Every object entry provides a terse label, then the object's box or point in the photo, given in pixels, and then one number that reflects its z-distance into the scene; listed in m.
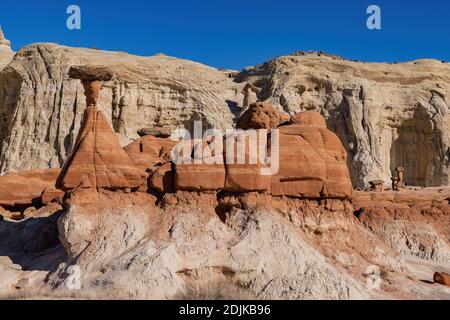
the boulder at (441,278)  15.98
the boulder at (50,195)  23.12
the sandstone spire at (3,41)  63.81
